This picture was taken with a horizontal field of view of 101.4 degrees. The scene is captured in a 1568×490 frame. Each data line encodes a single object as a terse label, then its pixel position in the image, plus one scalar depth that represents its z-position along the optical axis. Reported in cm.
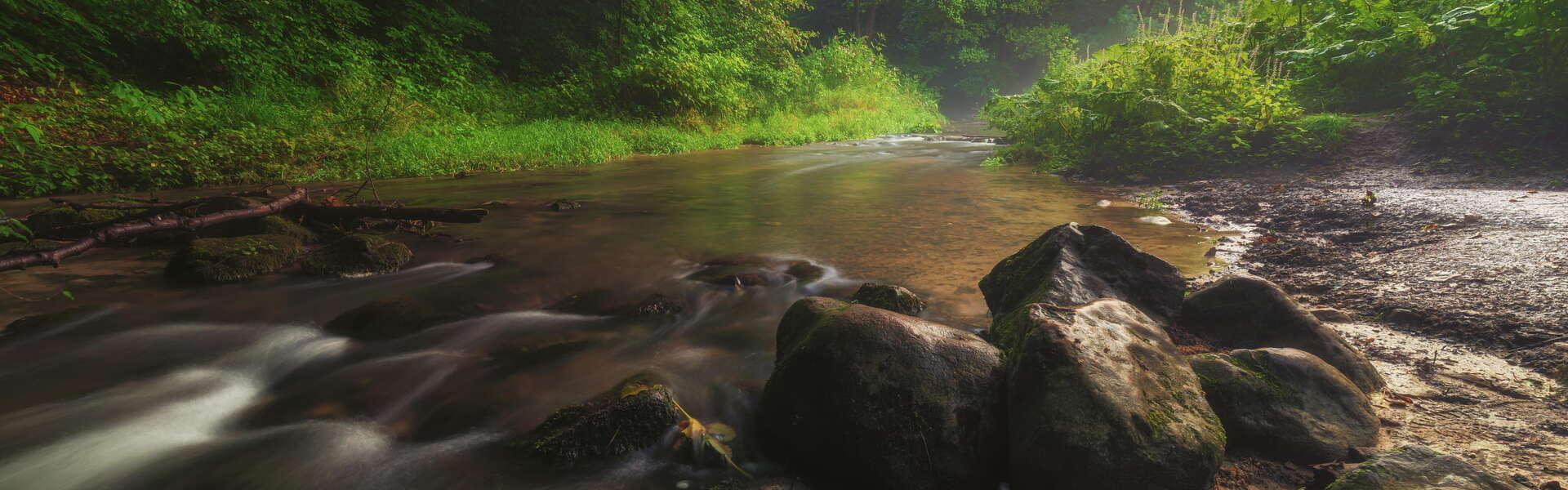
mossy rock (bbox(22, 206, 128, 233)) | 495
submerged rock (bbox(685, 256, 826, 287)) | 486
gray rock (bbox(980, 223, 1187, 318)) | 349
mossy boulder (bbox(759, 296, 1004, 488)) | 229
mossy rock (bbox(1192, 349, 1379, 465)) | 237
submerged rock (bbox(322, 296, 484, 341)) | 385
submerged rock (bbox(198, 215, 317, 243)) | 517
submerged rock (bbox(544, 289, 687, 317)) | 424
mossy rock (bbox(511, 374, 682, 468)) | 258
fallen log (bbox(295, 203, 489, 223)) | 540
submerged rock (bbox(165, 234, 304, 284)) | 436
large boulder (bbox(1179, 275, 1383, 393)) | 287
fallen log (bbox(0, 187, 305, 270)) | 372
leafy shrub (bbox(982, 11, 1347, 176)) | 850
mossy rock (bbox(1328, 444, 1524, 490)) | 182
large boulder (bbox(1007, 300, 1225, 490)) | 206
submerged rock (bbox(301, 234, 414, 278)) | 466
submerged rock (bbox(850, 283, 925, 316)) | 376
